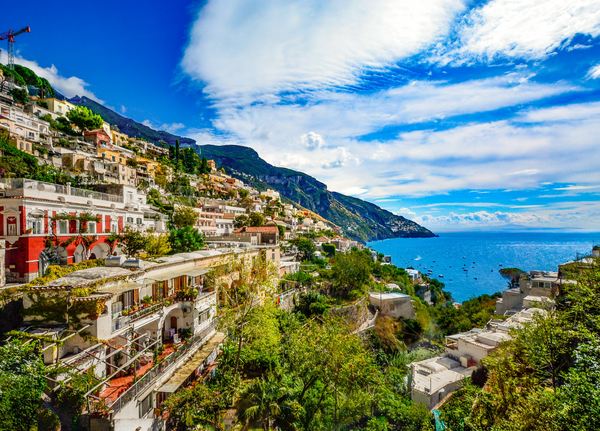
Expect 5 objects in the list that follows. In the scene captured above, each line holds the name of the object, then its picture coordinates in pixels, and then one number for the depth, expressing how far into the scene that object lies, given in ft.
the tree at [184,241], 87.44
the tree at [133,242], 68.23
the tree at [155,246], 69.21
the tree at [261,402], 41.50
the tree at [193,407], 39.56
